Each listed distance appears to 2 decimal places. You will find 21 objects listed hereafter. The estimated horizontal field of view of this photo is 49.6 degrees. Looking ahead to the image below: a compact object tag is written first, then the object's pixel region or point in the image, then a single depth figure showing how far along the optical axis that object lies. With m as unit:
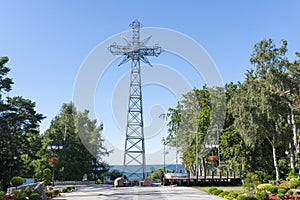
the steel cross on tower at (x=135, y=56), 33.62
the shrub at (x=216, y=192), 19.20
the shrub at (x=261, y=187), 19.47
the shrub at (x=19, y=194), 15.31
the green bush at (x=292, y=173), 28.34
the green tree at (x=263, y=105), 31.17
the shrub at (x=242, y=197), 14.43
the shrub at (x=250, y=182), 17.88
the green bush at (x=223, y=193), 17.69
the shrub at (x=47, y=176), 23.85
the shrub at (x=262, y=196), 15.31
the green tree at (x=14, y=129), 26.88
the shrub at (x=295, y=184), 21.00
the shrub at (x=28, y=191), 16.34
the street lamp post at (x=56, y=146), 26.25
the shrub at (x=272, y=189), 18.50
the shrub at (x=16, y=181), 19.55
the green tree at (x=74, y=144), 41.47
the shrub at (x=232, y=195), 16.02
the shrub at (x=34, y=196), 15.67
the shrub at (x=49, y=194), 18.78
